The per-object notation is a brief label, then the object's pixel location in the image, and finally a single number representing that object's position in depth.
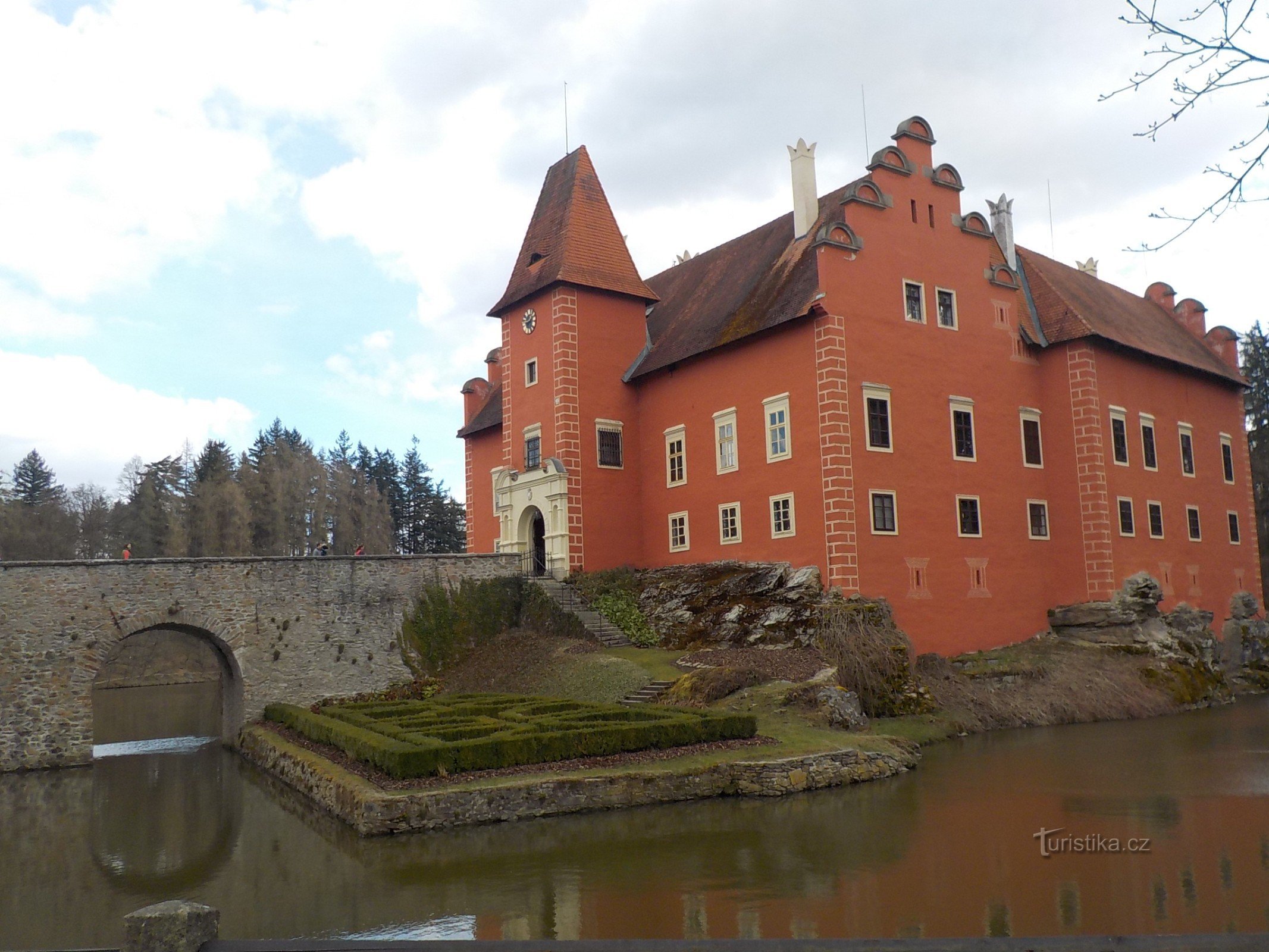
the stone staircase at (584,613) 27.77
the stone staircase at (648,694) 21.84
